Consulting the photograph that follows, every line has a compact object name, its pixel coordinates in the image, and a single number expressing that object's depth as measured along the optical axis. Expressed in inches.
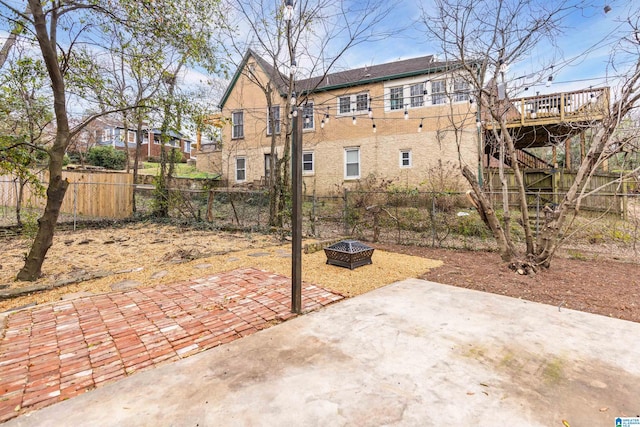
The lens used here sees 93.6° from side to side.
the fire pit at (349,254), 224.8
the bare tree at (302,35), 353.1
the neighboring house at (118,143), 797.9
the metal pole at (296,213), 138.3
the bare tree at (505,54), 208.2
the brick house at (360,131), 519.2
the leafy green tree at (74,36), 190.2
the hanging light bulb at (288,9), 145.3
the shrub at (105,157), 900.0
